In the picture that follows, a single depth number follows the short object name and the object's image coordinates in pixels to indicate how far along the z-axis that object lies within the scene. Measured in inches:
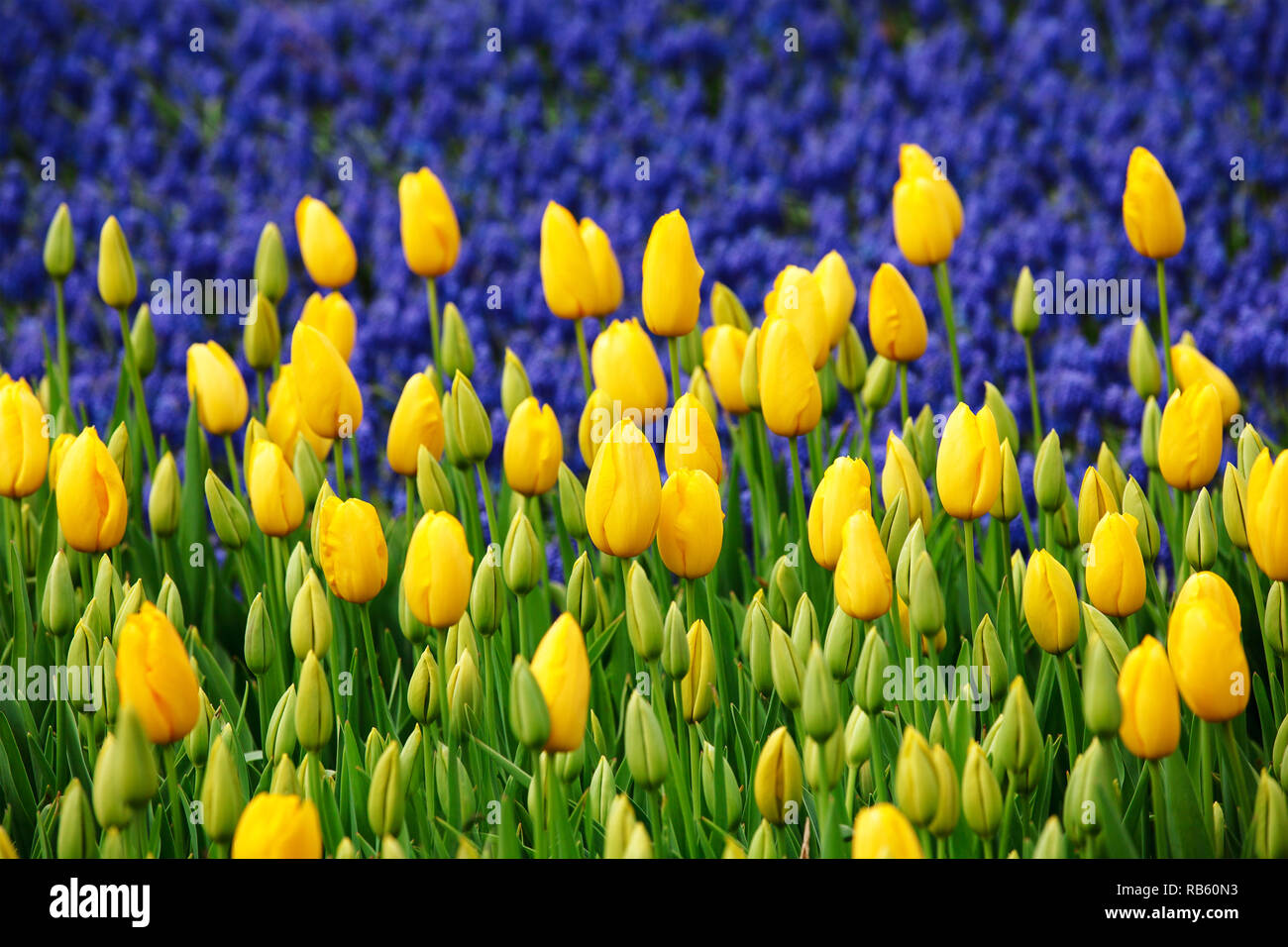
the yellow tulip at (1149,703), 66.5
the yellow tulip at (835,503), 82.8
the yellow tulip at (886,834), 61.3
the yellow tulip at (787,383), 89.7
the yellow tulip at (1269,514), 75.0
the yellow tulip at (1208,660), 67.0
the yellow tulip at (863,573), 77.4
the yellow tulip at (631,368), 97.0
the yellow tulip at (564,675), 67.4
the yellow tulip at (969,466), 83.7
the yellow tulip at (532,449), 91.8
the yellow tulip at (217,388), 108.7
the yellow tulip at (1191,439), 87.5
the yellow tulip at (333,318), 112.2
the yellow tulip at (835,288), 108.3
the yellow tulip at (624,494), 77.9
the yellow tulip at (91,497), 86.3
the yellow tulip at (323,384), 96.6
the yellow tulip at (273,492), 93.4
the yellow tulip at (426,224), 113.7
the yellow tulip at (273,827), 61.2
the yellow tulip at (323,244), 119.6
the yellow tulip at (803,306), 98.5
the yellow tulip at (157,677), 67.3
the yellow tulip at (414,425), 99.0
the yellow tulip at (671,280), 99.1
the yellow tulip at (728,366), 104.8
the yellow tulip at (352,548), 83.2
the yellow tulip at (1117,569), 79.7
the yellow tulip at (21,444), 91.6
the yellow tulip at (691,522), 81.0
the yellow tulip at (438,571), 78.9
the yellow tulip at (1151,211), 103.2
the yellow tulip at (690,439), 87.9
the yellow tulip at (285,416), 107.9
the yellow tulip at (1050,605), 79.1
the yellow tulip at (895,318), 105.5
